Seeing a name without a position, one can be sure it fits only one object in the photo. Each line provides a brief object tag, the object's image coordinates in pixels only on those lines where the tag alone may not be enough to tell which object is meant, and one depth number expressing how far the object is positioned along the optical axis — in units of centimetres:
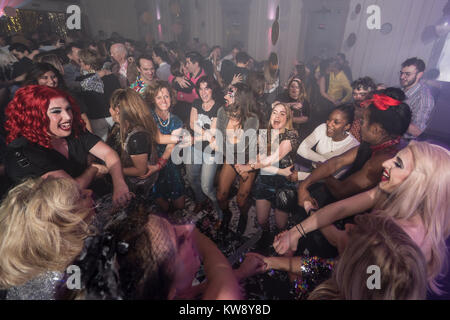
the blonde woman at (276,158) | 194
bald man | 359
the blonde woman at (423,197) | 108
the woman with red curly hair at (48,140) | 140
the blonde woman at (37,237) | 90
